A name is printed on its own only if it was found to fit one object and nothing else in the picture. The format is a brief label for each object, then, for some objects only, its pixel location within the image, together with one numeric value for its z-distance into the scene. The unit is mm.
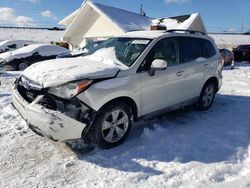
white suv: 2657
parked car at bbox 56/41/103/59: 8086
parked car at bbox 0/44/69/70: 8998
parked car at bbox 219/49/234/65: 13271
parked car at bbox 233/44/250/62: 16186
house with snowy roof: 12313
